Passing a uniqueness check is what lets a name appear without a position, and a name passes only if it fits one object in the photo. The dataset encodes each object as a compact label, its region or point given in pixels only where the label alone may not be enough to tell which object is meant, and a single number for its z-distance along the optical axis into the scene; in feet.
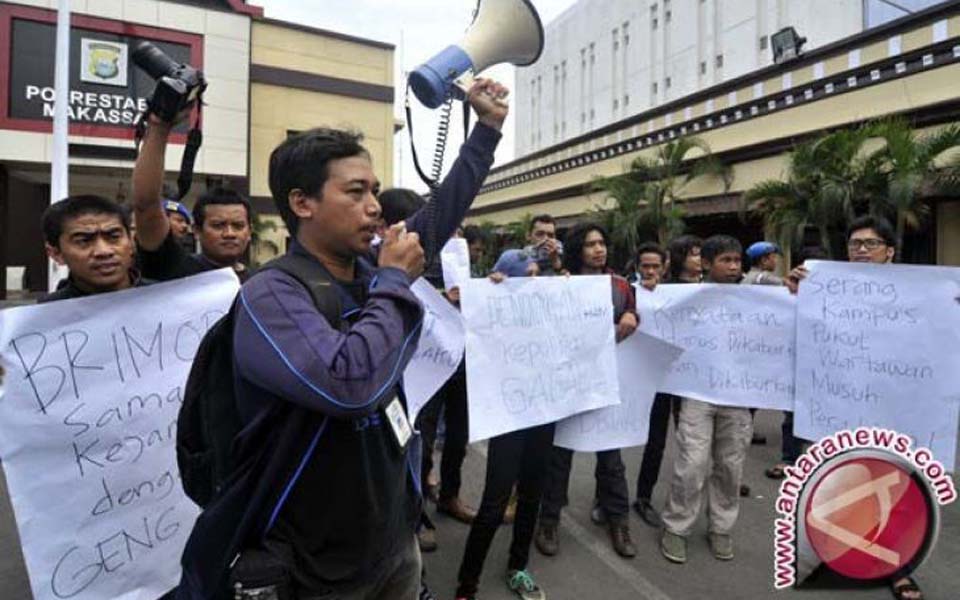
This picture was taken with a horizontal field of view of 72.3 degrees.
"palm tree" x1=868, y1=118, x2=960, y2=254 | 28.43
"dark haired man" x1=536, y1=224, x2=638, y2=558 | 11.50
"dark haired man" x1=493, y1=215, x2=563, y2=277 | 12.04
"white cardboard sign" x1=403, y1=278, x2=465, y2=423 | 10.52
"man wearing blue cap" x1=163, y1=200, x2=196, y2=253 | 9.88
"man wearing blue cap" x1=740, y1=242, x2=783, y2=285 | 19.92
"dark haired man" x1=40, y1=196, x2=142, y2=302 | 6.91
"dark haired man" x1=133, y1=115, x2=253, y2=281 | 6.61
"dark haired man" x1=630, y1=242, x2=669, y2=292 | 13.23
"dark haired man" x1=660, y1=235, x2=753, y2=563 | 11.31
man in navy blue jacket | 4.31
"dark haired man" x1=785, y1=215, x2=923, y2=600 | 11.12
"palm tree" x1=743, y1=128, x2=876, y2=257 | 31.04
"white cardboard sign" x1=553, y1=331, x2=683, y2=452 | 11.12
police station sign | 61.87
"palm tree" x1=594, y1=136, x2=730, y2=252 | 48.62
